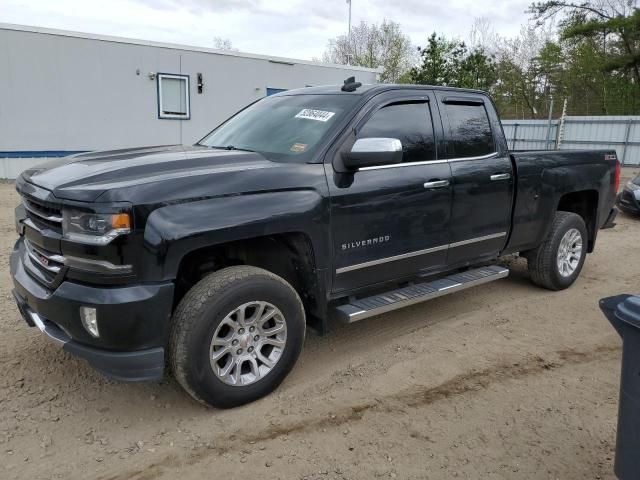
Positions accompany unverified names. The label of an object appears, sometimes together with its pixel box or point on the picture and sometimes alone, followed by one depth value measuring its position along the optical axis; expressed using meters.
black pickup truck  2.77
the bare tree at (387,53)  38.91
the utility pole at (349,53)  38.50
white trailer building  12.69
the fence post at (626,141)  18.51
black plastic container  2.11
